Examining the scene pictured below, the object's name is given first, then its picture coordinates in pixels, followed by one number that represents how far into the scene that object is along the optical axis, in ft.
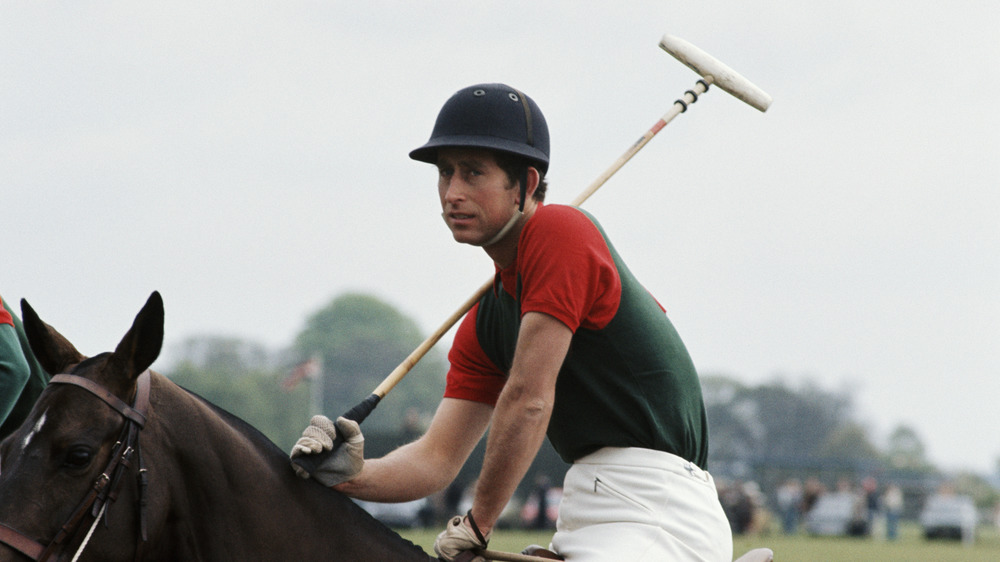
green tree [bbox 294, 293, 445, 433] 335.47
